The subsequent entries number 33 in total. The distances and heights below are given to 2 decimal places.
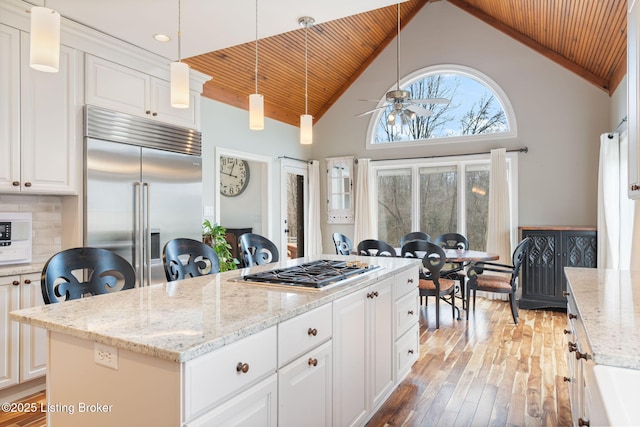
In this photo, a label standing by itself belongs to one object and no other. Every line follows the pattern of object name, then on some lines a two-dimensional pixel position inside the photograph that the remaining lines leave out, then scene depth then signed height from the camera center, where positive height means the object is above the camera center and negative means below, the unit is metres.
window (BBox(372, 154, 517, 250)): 6.01 +0.31
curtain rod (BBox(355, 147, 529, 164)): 5.60 +0.92
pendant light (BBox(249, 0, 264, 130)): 2.53 +0.67
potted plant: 4.71 -0.29
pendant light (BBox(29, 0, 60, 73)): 1.60 +0.72
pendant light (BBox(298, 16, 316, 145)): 3.02 +0.70
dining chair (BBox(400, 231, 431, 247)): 5.70 -0.28
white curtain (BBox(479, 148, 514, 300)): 5.60 +0.08
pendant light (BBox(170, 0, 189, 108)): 2.13 +0.70
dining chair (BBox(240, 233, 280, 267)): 3.05 -0.26
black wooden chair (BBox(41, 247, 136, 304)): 1.69 -0.25
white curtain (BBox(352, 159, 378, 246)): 6.63 +0.17
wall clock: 7.14 +0.74
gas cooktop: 1.95 -0.31
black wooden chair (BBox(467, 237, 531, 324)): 4.38 -0.73
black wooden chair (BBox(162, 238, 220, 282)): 2.34 -0.26
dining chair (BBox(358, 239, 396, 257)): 4.30 -0.34
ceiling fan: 3.71 +1.08
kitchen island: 1.13 -0.45
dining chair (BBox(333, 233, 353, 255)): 4.84 -0.34
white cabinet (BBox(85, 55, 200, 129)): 3.17 +1.06
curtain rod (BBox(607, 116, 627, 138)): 4.14 +0.98
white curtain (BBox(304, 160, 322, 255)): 6.97 +0.05
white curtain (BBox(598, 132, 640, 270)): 4.39 +0.10
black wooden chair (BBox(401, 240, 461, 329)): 4.13 -0.52
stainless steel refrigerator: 3.15 +0.26
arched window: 5.86 +1.59
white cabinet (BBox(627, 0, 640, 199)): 1.79 +0.57
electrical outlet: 1.21 -0.42
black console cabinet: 4.84 -0.54
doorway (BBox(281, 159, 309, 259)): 6.41 +0.19
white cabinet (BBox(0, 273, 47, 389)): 2.60 -0.79
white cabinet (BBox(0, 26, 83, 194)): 2.68 +0.68
